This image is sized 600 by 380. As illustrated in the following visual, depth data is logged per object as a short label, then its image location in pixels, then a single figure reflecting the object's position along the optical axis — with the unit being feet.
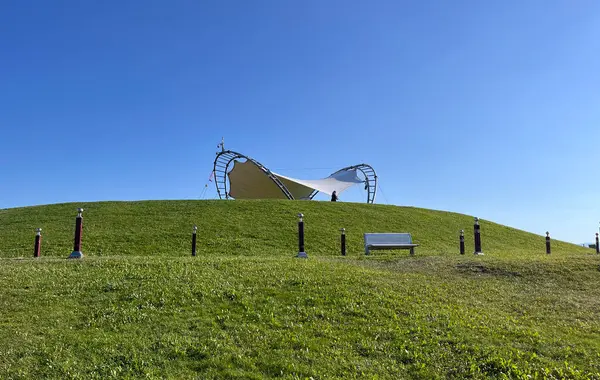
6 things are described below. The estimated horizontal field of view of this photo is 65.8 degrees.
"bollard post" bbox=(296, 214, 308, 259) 48.12
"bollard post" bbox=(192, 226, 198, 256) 54.54
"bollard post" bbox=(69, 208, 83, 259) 40.79
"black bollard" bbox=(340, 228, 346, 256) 56.57
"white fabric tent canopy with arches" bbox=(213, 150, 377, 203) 144.33
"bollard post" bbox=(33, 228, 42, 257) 48.39
